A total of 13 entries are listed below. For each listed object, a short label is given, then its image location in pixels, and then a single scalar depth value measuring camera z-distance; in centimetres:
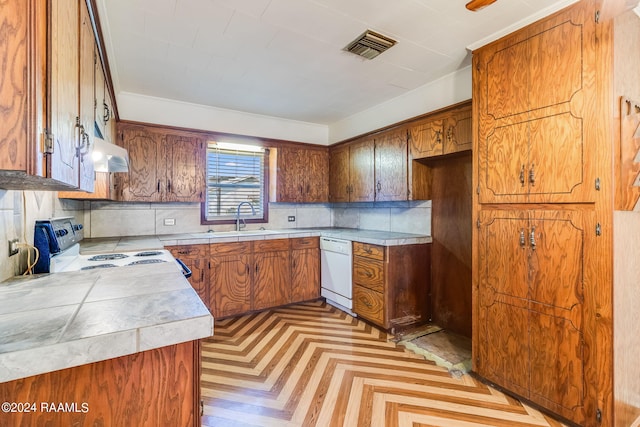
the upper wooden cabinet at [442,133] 264
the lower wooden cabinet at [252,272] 320
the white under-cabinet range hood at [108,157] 167
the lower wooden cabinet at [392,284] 300
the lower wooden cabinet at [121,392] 74
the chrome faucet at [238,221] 396
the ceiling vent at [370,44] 216
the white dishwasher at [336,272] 346
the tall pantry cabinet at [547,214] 160
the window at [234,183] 386
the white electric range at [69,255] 151
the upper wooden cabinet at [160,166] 314
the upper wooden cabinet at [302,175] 407
